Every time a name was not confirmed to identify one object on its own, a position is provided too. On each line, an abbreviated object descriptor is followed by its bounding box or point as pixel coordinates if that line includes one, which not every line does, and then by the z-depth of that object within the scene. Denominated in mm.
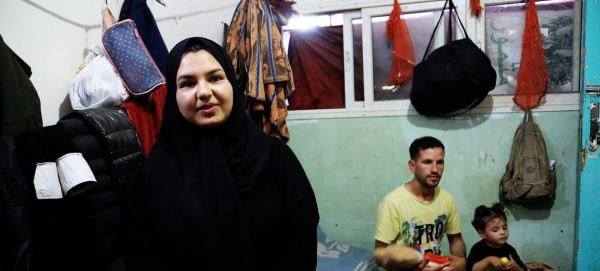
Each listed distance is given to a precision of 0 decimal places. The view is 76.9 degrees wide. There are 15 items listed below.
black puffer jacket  1040
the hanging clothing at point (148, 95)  1559
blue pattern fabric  1505
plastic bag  1444
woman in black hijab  1022
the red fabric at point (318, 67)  2943
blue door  2318
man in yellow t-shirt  1914
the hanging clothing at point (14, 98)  1090
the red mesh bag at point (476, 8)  2547
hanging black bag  2361
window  2523
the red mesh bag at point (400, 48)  2670
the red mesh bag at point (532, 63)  2449
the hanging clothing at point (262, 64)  2180
